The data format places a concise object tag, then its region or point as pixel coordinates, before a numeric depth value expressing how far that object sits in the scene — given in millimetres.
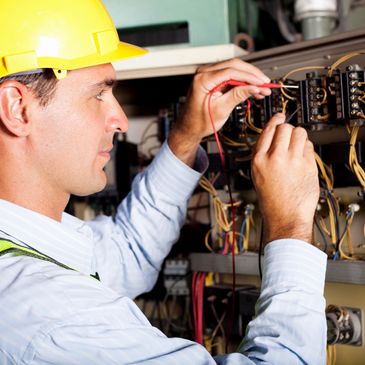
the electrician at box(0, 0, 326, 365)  912
